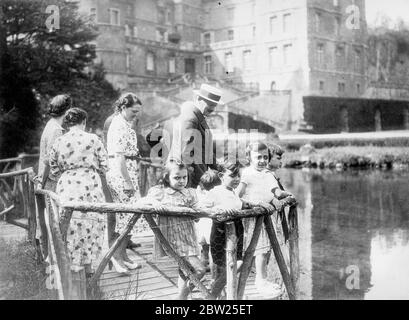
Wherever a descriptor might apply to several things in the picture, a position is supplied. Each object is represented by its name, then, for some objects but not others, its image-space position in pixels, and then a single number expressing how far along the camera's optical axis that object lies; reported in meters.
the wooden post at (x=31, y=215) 6.18
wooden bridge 3.82
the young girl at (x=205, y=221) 4.85
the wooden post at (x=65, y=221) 4.04
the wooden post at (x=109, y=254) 3.86
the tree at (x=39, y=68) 16.47
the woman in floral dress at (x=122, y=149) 5.66
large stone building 39.22
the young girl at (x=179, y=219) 4.09
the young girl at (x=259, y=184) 5.29
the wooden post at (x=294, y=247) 4.85
